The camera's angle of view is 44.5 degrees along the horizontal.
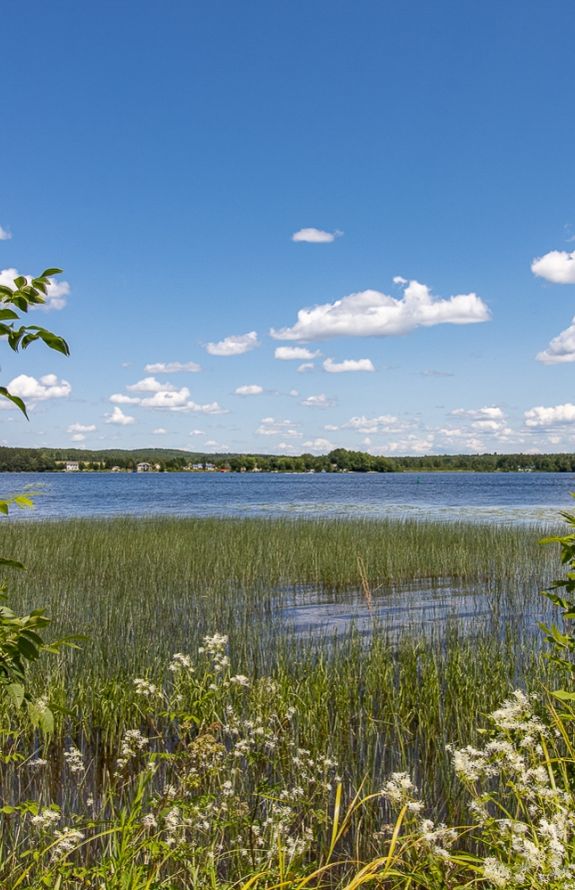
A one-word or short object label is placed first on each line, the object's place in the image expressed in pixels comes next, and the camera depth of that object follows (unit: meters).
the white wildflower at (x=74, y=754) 4.93
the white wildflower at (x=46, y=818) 3.57
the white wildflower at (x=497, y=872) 2.54
